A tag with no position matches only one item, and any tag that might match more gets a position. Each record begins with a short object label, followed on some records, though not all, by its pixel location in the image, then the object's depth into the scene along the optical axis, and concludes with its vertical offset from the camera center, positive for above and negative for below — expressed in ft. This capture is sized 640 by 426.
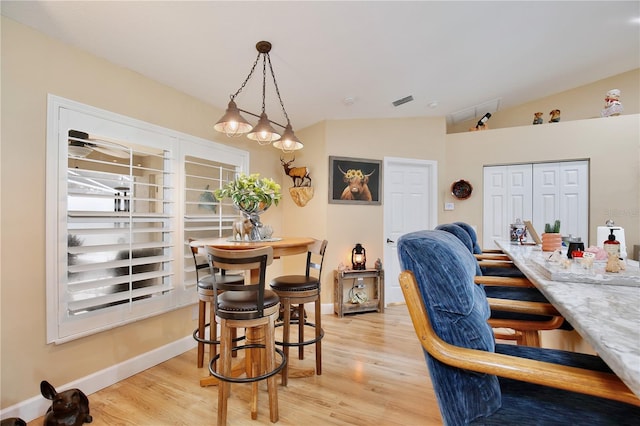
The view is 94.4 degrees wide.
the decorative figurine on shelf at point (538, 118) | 13.41 +4.33
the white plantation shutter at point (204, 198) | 9.00 +0.42
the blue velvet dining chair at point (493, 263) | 6.79 -1.16
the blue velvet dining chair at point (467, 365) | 2.64 -1.35
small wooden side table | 11.91 -3.27
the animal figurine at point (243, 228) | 7.30 -0.42
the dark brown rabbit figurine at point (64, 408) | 5.28 -3.59
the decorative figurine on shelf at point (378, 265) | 12.38 -2.21
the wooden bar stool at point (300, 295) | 6.88 -1.96
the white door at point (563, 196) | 12.46 +0.77
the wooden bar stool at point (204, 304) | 6.83 -2.31
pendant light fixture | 6.67 +2.01
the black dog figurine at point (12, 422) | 4.81 -3.48
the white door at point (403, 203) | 13.44 +0.46
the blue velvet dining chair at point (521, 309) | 4.10 -1.63
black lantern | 12.34 -1.92
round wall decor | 13.76 +1.12
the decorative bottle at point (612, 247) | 4.37 -0.48
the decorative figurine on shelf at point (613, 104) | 12.07 +4.50
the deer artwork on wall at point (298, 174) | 12.52 +1.59
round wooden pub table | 6.23 -0.82
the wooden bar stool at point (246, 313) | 5.29 -1.91
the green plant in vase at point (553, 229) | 6.98 -0.36
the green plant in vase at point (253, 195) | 7.01 +0.38
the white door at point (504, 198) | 13.33 +0.70
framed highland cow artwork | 12.48 +1.35
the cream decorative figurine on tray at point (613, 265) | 3.86 -0.66
